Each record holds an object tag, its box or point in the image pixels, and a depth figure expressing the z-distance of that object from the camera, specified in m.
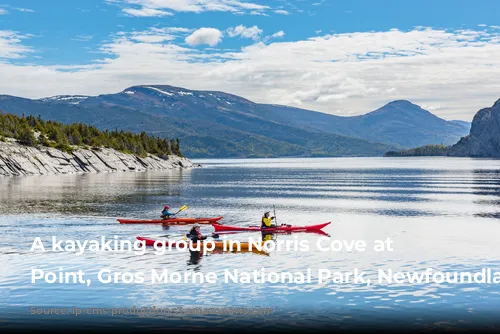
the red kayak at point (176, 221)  73.96
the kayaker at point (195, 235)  53.19
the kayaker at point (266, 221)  66.38
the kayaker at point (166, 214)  75.75
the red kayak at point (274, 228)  66.91
